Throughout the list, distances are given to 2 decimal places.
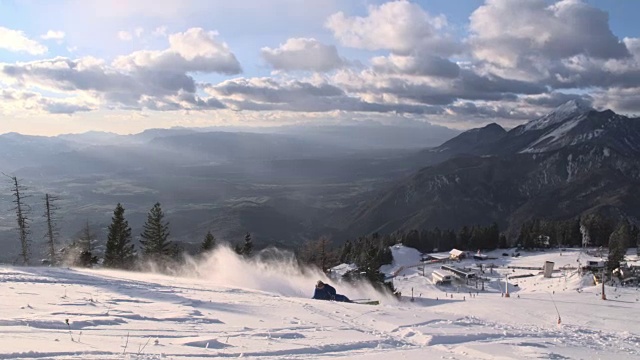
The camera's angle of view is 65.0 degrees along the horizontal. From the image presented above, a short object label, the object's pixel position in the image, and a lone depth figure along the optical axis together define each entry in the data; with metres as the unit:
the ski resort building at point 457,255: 94.25
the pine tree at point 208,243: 53.19
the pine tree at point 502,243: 108.25
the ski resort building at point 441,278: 73.38
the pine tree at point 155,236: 47.50
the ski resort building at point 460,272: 75.00
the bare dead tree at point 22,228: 38.12
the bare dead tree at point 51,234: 39.97
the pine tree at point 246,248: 59.30
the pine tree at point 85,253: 39.22
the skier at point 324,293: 25.78
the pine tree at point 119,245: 42.97
